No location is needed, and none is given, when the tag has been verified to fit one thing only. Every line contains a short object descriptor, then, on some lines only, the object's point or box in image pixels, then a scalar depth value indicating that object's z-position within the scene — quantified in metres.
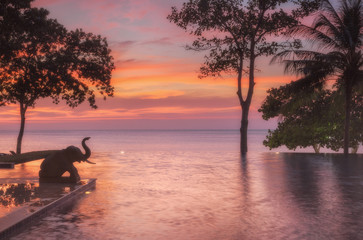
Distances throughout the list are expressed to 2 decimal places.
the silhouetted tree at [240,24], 28.14
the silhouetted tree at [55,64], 22.89
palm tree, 25.09
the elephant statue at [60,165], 12.83
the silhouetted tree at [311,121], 30.75
